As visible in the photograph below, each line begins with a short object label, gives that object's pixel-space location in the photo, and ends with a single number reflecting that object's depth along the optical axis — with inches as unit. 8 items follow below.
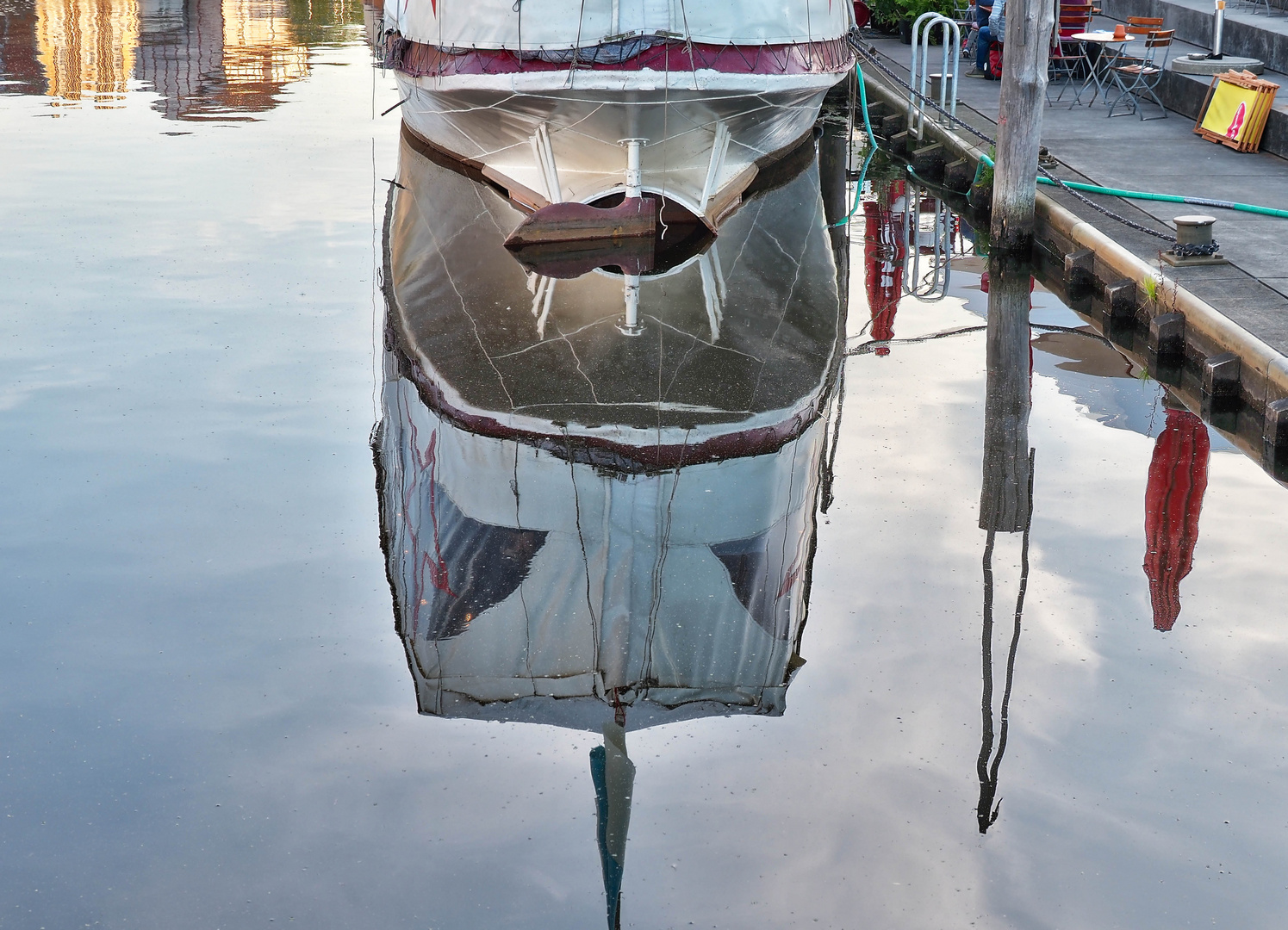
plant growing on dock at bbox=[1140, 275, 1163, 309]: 390.3
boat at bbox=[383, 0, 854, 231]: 467.2
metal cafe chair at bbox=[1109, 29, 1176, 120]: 657.6
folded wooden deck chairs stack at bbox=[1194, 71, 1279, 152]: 552.4
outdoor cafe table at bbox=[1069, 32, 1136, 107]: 647.8
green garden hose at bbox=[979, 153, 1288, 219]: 459.8
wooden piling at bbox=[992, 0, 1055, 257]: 449.1
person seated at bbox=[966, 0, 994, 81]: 762.8
